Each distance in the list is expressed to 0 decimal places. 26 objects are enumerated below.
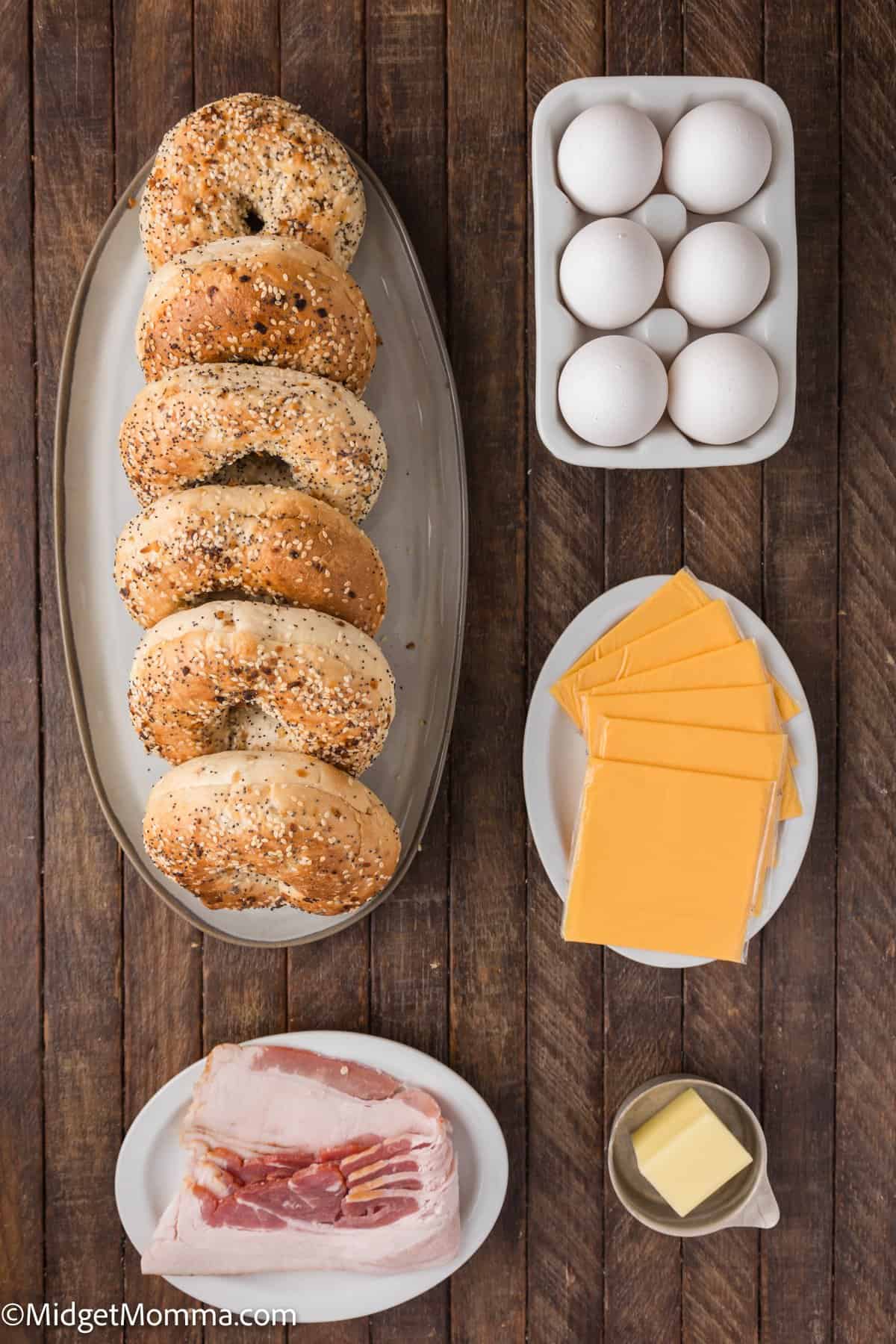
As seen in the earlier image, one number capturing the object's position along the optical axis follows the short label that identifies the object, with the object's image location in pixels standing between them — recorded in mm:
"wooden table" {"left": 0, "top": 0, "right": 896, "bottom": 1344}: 878
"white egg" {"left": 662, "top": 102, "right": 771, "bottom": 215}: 806
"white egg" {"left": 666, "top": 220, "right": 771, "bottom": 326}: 809
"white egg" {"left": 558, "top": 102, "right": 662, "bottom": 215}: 805
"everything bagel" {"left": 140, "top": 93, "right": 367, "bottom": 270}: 818
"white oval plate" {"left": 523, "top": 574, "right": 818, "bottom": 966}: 867
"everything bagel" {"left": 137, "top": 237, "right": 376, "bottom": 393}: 798
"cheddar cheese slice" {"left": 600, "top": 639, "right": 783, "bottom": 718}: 854
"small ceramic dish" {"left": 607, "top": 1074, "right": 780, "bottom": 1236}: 868
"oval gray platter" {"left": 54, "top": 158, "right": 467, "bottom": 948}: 864
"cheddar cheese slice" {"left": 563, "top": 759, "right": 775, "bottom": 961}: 847
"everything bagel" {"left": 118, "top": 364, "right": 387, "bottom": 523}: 795
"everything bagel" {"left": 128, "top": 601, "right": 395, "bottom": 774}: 790
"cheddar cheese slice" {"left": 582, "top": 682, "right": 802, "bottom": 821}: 851
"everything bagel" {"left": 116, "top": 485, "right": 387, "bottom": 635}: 792
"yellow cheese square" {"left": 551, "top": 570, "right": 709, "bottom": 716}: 865
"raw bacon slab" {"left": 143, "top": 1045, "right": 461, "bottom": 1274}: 869
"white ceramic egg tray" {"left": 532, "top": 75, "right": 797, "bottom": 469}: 821
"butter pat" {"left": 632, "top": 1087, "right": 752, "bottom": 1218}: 863
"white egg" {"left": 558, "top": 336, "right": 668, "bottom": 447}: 808
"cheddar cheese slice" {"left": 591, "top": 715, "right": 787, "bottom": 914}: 847
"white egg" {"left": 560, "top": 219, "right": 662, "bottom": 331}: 806
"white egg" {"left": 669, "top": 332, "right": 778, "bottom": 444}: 809
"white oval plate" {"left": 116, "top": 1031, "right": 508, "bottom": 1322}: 879
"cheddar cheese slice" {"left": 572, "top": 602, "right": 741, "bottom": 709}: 860
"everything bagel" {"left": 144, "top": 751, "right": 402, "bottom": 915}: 799
